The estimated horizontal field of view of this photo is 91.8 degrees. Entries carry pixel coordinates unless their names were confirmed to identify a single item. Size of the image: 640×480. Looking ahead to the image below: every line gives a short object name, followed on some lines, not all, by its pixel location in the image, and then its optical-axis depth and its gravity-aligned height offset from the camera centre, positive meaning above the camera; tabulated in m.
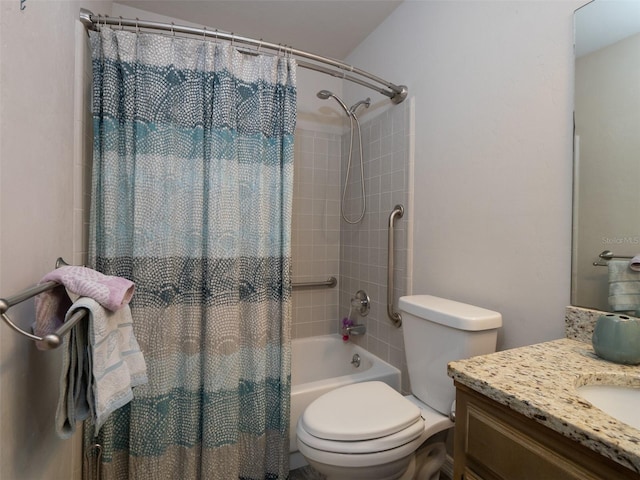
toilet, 1.01 -0.62
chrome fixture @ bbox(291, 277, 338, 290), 2.23 -0.33
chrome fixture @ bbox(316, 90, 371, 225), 1.87 +0.54
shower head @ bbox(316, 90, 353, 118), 1.85 +0.86
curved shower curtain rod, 1.17 +0.83
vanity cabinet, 0.51 -0.39
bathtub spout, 2.05 -0.60
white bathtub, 1.96 -0.82
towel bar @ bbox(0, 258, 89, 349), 0.56 -0.17
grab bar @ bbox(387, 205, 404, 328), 1.72 -0.19
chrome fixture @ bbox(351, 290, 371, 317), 2.01 -0.42
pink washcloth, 0.74 -0.15
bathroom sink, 0.69 -0.35
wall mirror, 0.87 +0.30
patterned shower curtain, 1.21 -0.02
